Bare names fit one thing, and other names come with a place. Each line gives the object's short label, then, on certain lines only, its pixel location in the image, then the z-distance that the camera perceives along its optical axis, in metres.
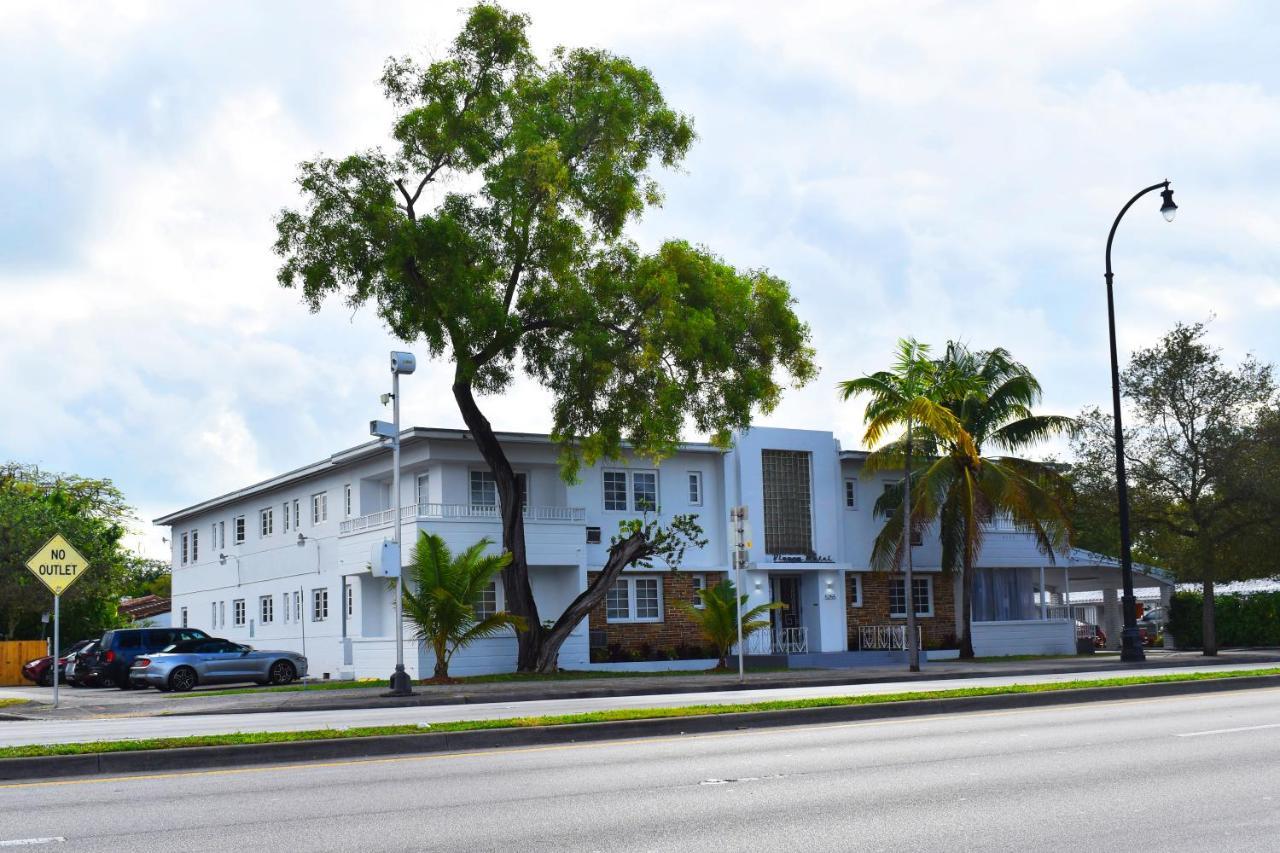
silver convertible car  31.33
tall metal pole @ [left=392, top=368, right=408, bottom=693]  23.48
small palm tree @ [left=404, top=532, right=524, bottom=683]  28.52
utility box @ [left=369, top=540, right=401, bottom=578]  24.34
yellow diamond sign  23.45
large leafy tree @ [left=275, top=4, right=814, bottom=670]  28.75
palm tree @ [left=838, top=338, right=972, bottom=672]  30.39
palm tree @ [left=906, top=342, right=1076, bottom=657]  34.91
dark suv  33.91
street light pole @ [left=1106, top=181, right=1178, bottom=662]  29.23
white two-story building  34.34
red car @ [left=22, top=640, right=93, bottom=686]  39.54
